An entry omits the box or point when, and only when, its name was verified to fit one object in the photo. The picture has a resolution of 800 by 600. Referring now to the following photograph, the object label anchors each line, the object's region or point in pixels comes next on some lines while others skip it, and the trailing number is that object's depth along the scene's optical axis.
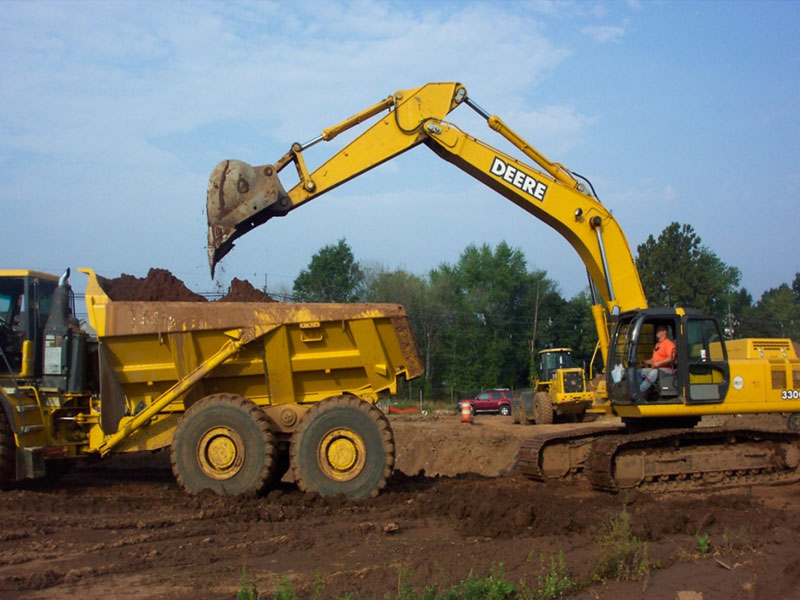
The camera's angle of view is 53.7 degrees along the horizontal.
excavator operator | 10.31
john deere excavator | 10.13
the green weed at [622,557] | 6.16
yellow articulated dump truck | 9.10
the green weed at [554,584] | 5.57
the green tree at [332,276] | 53.62
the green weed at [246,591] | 5.19
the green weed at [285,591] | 5.23
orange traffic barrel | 28.52
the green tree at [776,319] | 67.38
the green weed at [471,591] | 5.24
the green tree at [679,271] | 54.81
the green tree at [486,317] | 58.19
